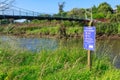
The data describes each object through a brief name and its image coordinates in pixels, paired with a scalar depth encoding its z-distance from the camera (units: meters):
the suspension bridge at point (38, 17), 14.71
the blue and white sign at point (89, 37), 2.76
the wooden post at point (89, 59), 2.86
